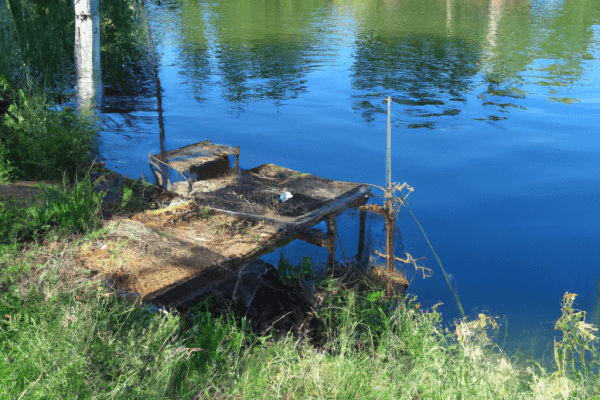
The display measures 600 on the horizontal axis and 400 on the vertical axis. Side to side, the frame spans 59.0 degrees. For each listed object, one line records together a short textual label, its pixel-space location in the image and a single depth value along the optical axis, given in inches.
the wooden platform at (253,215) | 160.1
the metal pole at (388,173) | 185.0
